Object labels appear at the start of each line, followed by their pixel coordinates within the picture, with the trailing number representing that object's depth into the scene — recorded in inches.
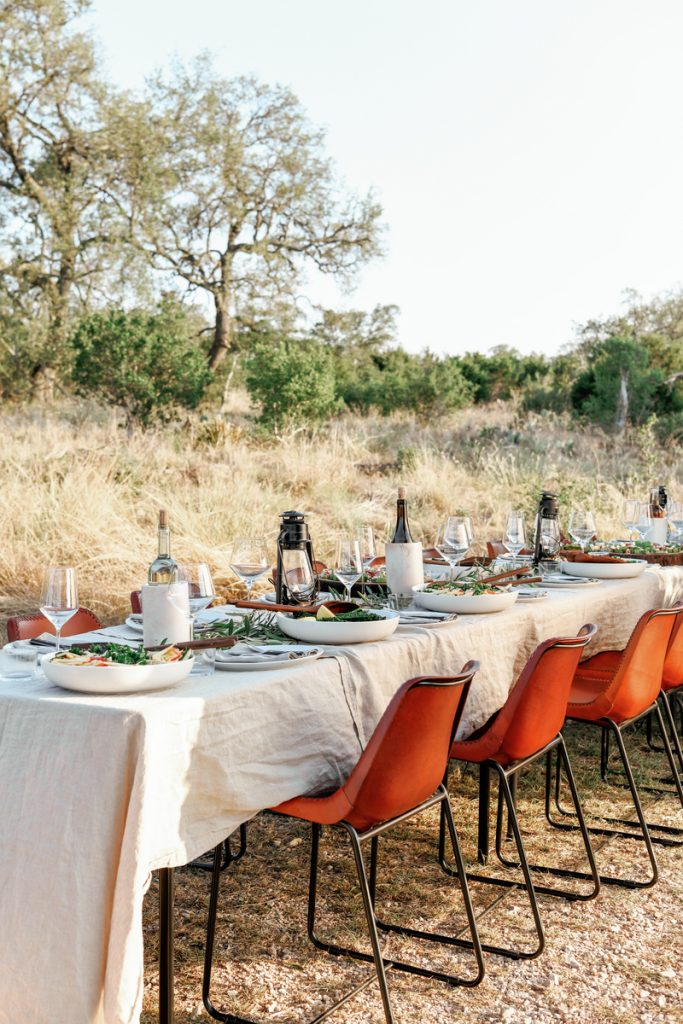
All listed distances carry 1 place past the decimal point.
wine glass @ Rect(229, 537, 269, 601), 118.1
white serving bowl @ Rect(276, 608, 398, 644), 105.7
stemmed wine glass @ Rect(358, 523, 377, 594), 135.1
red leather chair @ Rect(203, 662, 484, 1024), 90.4
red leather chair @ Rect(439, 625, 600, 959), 111.7
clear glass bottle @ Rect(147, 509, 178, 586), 98.3
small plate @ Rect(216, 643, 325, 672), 93.4
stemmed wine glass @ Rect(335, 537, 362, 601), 125.0
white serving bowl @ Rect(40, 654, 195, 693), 80.3
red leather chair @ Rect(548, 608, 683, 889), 131.3
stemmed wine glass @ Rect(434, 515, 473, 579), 141.4
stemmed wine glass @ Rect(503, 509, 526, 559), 164.6
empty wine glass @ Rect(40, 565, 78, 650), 94.7
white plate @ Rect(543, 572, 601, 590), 157.5
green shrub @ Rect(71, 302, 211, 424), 556.4
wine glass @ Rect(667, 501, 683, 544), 209.9
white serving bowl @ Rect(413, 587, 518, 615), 127.1
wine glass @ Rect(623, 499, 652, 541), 207.5
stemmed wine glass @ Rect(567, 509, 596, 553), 181.0
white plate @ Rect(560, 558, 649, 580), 167.2
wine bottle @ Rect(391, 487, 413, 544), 134.4
